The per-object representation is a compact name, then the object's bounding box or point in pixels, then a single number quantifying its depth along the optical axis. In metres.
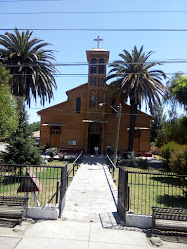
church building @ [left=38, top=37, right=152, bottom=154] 29.17
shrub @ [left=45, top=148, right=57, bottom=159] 23.33
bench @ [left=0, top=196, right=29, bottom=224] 6.27
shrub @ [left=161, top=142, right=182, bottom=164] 16.30
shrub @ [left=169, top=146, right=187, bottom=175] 9.40
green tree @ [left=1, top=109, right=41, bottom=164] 13.44
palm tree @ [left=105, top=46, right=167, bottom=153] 24.33
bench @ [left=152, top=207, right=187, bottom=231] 5.95
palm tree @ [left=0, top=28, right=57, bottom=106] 20.95
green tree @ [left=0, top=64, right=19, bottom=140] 9.74
